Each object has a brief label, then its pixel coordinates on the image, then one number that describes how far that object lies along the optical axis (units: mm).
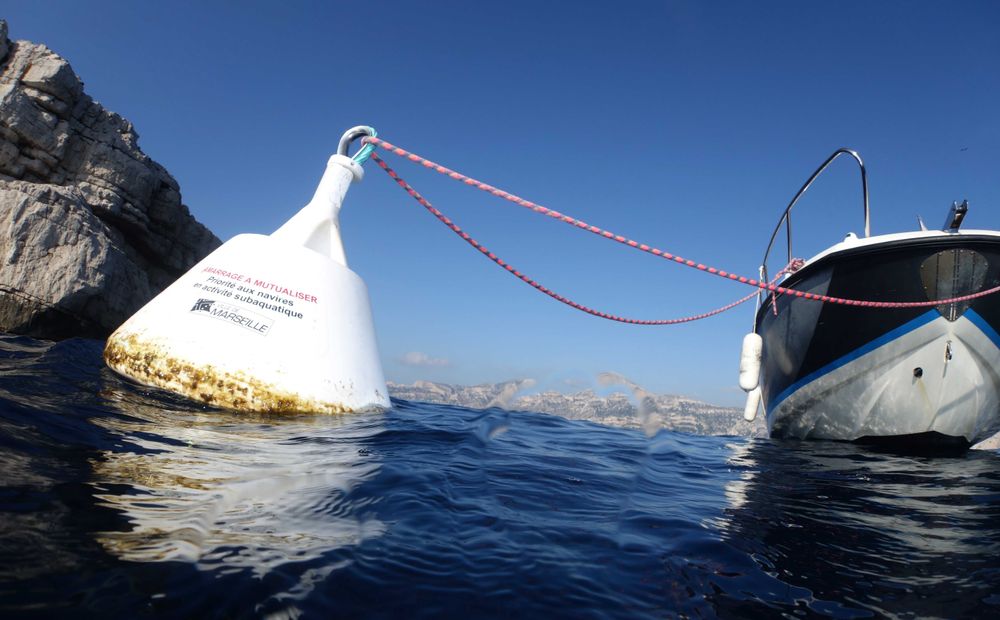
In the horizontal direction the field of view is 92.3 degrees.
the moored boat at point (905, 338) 5410
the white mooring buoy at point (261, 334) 3840
